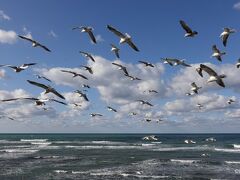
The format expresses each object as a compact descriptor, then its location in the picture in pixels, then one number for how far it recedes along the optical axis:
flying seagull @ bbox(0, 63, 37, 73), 10.80
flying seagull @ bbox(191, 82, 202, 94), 11.57
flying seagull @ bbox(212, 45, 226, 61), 9.66
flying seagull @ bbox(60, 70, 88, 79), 12.11
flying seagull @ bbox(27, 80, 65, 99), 7.88
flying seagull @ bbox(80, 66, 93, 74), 12.51
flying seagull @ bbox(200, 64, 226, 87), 8.04
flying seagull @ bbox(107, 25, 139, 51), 9.51
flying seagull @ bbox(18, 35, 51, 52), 10.66
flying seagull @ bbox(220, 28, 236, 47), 9.66
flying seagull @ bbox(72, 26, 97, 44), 10.59
